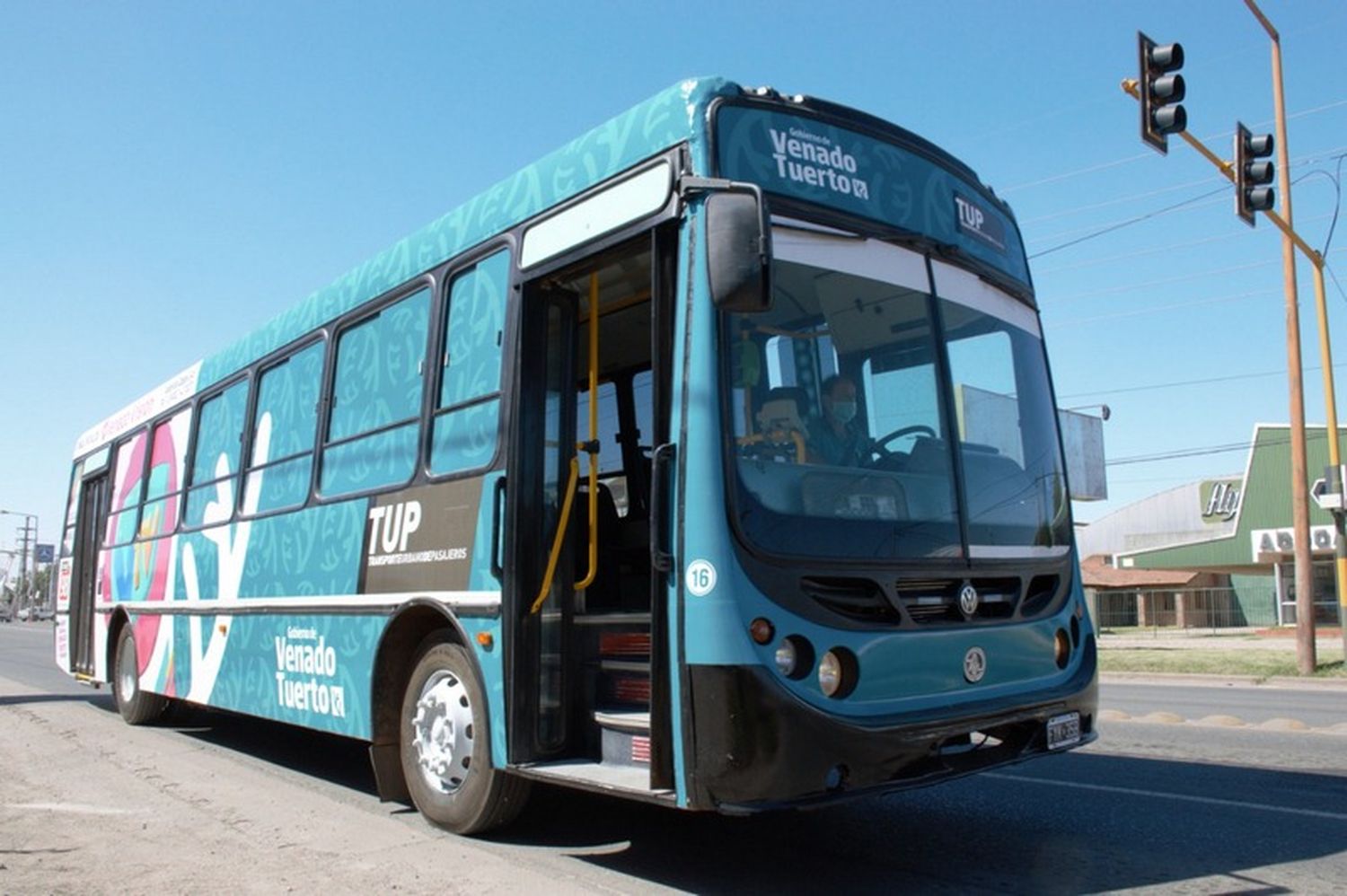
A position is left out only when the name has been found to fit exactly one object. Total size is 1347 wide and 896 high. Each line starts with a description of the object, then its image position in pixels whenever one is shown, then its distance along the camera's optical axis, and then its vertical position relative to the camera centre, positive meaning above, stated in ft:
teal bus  15.08 +2.04
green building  142.00 +10.37
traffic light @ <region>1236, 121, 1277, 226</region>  45.37 +17.47
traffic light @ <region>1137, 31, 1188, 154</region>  38.47 +17.54
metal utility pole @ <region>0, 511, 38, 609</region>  362.53 +15.14
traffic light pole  64.59 +9.49
